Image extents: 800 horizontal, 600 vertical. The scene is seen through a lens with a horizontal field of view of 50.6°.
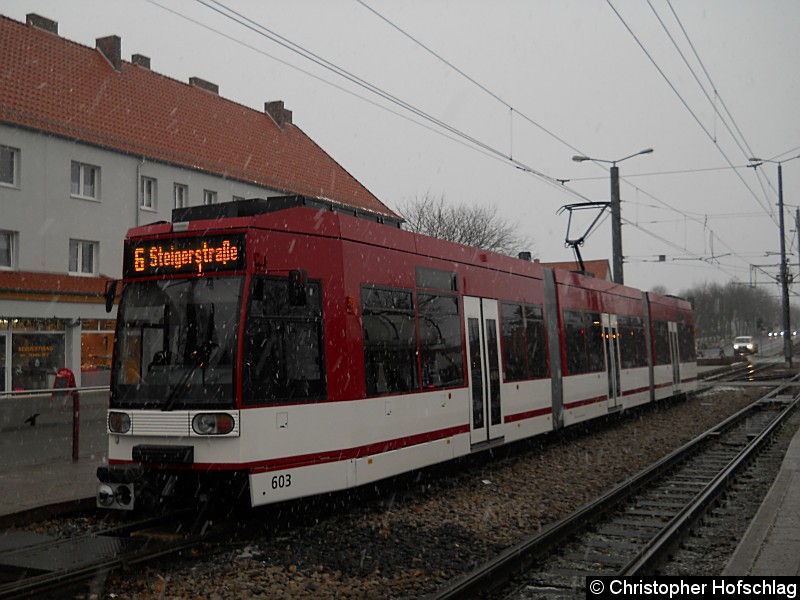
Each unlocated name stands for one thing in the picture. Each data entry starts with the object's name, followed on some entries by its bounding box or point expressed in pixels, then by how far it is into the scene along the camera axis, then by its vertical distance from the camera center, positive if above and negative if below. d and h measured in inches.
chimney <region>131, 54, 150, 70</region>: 1312.7 +494.3
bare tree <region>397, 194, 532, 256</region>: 2055.9 +354.5
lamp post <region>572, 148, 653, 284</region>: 1025.5 +164.2
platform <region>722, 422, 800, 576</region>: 241.4 -57.8
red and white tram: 317.7 +7.7
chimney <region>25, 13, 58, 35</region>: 1129.4 +482.6
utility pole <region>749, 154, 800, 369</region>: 1740.9 +97.7
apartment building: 920.3 +254.5
